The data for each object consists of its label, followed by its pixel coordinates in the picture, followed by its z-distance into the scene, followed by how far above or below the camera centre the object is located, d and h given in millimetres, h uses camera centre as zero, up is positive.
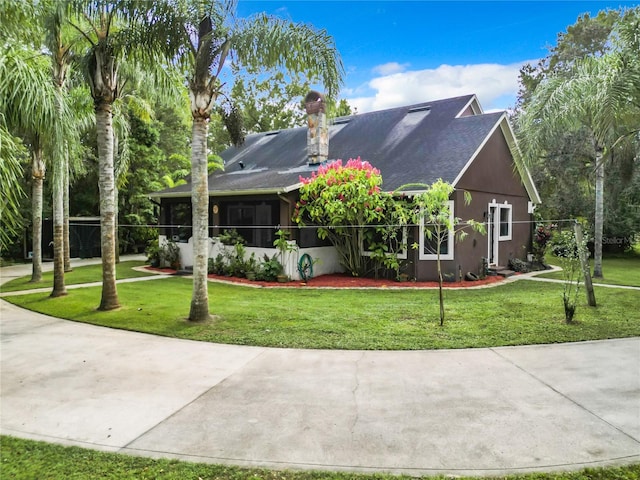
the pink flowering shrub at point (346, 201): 11016 +901
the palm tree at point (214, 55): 6922 +3109
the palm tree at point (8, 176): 4312 +599
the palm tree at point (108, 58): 7133 +3342
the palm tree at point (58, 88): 8028 +3376
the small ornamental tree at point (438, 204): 6398 +474
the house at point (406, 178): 11773 +1777
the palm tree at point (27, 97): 5172 +1792
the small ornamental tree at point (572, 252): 6809 -320
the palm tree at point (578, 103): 7770 +2942
